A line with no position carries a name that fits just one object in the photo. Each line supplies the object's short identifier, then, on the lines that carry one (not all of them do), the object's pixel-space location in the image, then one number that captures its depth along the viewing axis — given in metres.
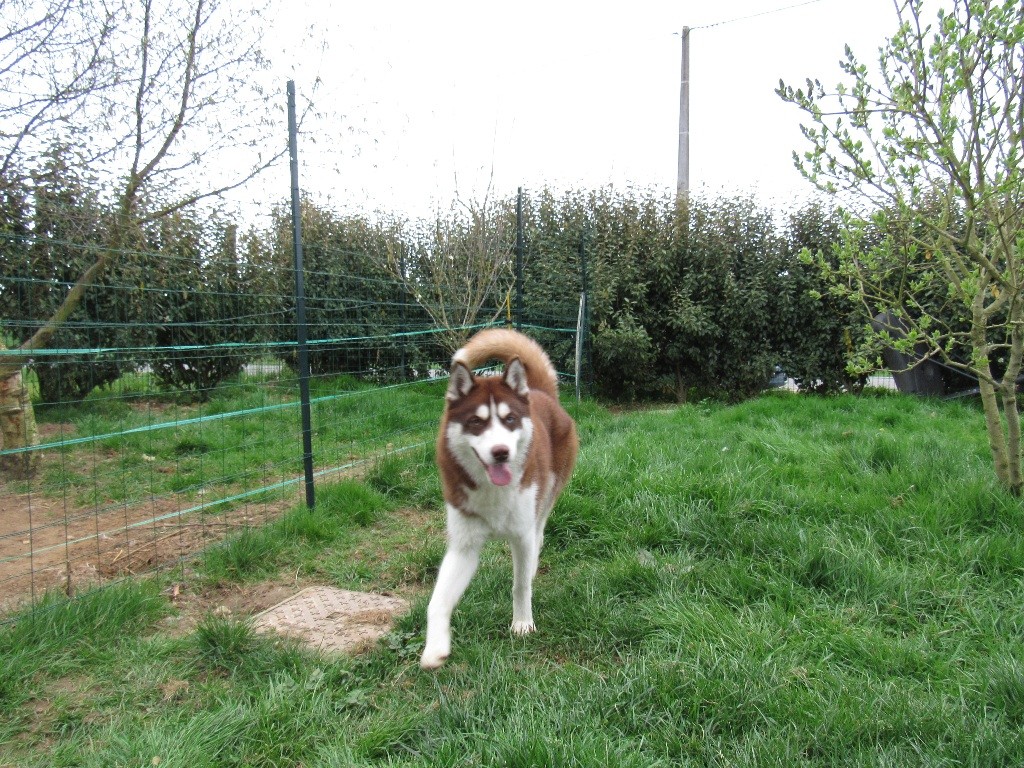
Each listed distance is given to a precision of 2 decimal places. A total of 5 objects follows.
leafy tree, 3.21
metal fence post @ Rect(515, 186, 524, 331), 6.99
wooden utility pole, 13.88
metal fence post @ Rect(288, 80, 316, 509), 4.23
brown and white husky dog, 2.67
